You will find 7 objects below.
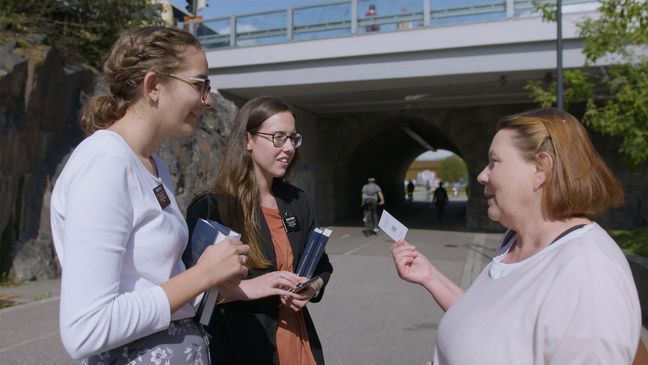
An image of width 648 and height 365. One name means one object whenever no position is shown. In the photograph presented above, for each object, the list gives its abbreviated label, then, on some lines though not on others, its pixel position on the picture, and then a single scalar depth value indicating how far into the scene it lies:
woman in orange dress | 2.20
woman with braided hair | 1.29
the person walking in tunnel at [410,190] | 34.27
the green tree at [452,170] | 67.62
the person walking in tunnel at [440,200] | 20.56
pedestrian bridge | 11.40
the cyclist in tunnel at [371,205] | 15.91
